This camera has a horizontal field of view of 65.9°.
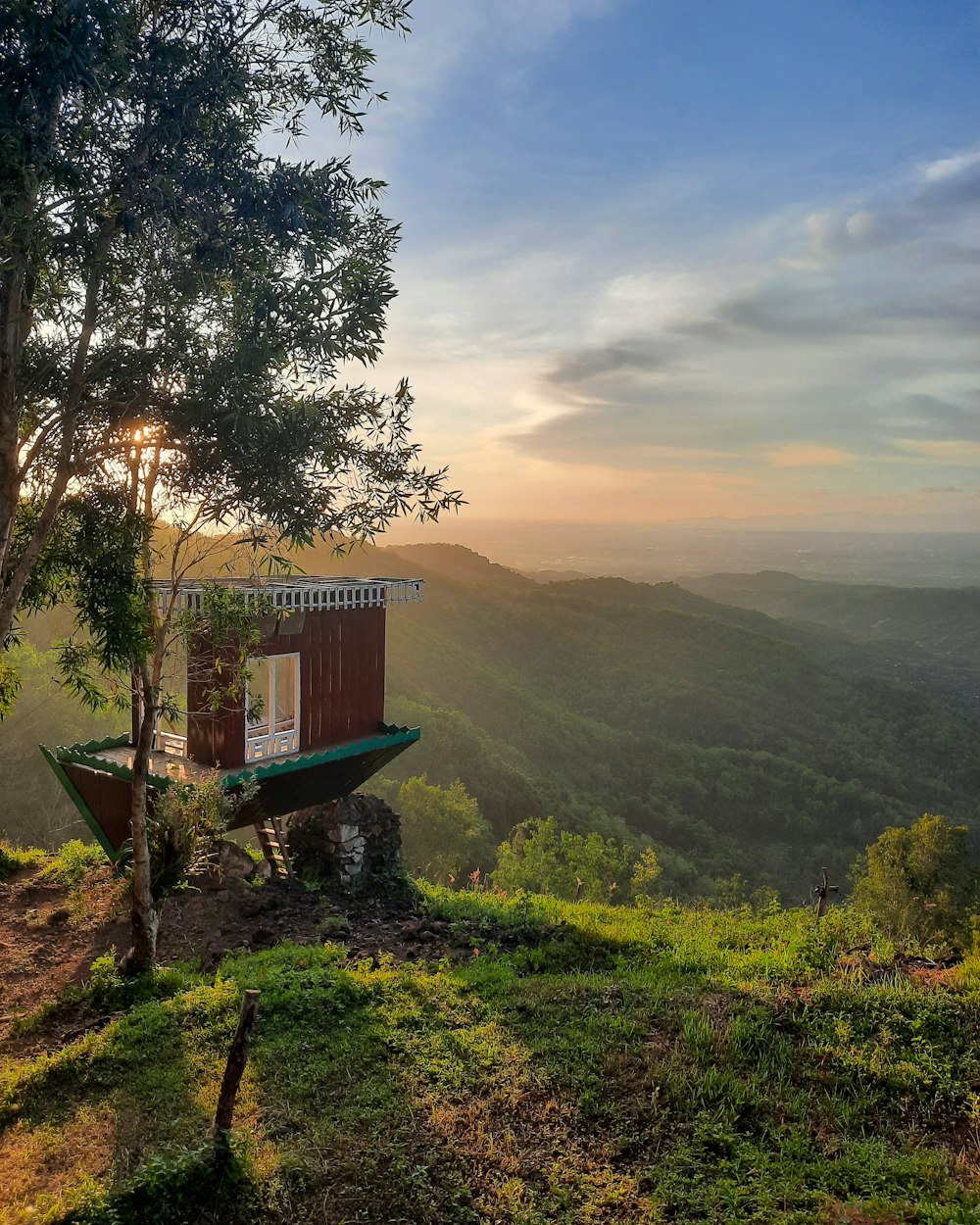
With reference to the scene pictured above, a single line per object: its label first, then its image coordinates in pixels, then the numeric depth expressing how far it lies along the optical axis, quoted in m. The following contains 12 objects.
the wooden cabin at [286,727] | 12.56
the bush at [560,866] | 30.25
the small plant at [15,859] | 14.58
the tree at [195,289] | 7.50
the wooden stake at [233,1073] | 5.47
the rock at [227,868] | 12.51
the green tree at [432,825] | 36.44
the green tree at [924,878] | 21.34
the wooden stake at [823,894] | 11.91
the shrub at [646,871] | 28.28
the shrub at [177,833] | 10.37
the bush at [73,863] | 14.03
